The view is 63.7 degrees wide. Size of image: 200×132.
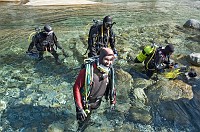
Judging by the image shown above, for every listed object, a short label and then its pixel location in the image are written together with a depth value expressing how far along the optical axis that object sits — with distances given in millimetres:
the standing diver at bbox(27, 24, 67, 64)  5711
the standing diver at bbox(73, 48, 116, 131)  2987
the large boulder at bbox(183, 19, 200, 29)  9942
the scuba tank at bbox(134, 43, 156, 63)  5348
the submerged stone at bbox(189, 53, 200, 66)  6481
